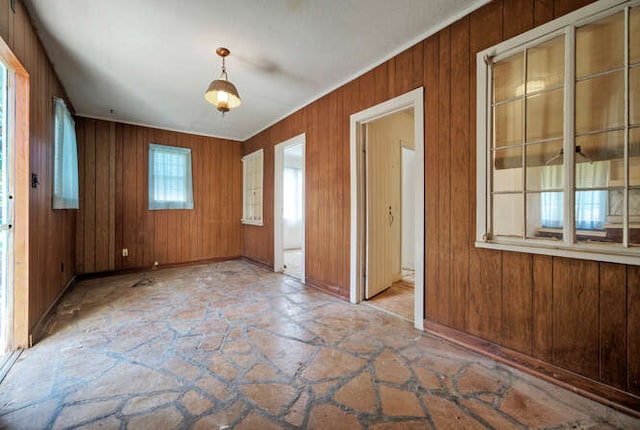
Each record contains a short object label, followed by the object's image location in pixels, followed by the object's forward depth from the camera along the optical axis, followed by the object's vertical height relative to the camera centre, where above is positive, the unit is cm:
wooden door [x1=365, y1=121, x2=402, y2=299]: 314 +11
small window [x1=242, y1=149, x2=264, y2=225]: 512 +52
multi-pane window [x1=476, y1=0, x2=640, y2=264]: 147 +50
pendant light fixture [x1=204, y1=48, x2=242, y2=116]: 234 +109
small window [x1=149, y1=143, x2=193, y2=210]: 475 +65
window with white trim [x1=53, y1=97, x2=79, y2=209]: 281 +59
